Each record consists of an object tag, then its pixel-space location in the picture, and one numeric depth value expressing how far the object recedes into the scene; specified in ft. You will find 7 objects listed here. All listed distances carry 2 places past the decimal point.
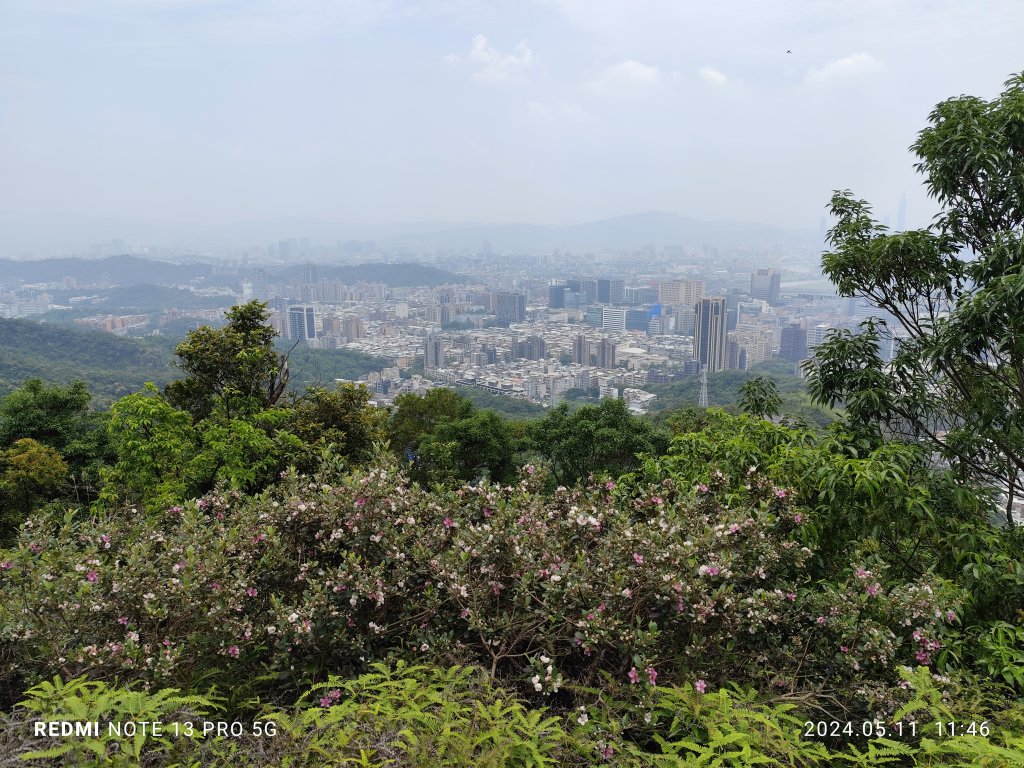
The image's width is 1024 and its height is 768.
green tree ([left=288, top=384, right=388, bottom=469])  26.40
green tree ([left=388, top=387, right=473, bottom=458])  38.11
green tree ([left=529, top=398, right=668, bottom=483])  32.68
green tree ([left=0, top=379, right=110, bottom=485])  29.50
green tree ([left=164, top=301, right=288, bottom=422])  23.50
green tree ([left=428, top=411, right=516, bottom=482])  32.99
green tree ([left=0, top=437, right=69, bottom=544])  25.02
